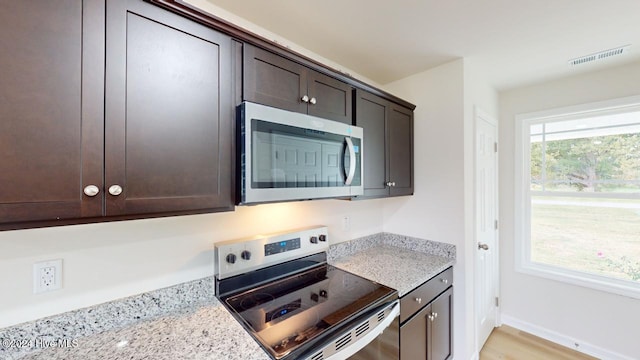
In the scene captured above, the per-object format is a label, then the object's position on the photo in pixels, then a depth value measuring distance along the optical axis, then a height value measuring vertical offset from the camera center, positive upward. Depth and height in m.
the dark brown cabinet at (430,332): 1.53 -1.00
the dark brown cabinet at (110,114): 0.71 +0.23
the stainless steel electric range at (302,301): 1.05 -0.62
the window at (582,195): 2.13 -0.12
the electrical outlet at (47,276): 0.95 -0.35
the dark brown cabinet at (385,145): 1.76 +0.28
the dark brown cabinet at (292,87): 1.19 +0.51
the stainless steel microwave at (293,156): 1.11 +0.13
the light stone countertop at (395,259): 1.63 -0.60
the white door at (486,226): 2.20 -0.41
